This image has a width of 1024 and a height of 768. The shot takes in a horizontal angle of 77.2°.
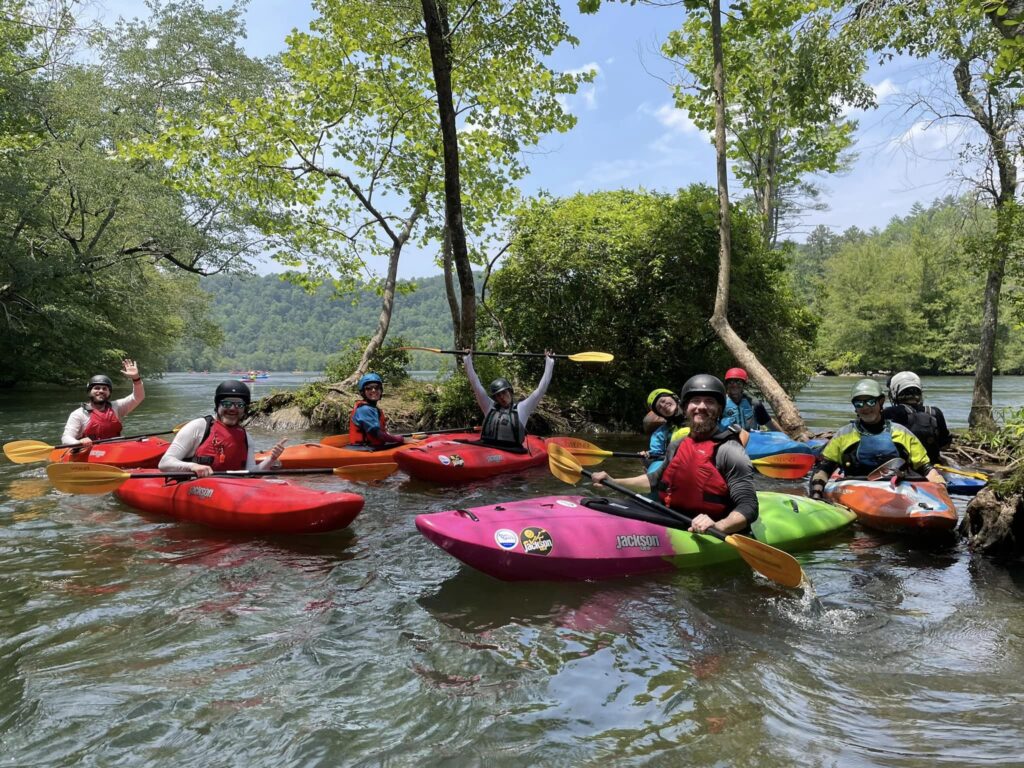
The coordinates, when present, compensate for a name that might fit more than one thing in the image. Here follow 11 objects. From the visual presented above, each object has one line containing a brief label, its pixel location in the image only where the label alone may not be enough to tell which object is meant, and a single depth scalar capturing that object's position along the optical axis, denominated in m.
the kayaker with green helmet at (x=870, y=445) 5.64
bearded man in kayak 4.21
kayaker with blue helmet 7.94
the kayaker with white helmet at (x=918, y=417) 6.57
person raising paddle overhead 8.26
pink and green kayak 4.02
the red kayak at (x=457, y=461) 7.46
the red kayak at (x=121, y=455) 7.60
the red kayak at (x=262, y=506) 5.14
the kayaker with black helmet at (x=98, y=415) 7.87
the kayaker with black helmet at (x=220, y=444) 5.63
